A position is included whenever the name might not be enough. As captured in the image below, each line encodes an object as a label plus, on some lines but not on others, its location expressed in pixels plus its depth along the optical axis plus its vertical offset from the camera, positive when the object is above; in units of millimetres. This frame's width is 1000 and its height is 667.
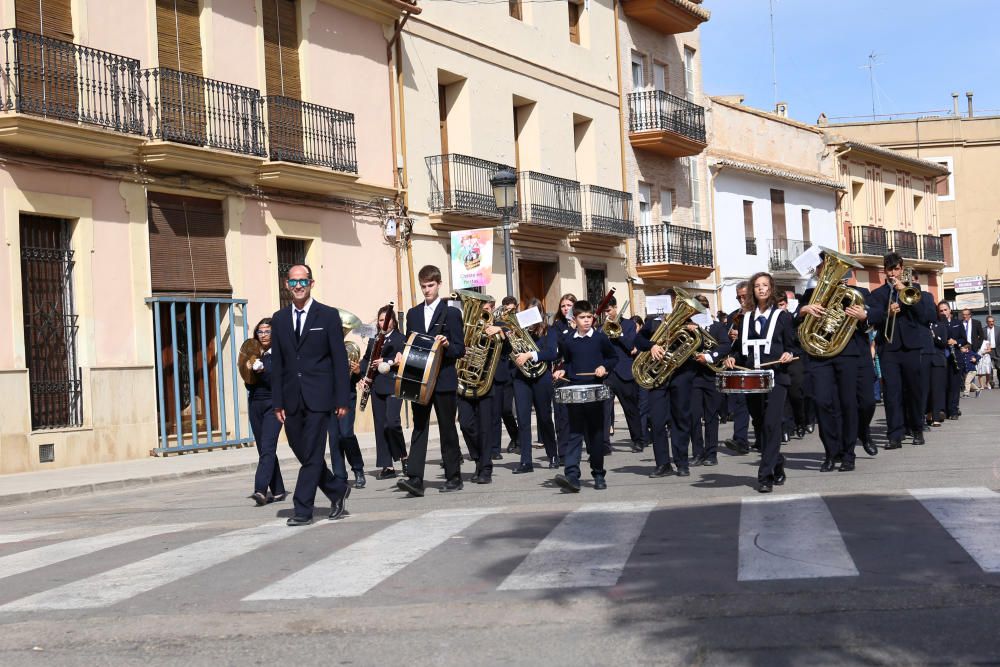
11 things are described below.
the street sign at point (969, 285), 43125 +1497
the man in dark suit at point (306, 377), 9492 -96
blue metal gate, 19469 -36
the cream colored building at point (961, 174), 57562 +6912
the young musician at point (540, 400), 13812 -516
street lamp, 20891 +2620
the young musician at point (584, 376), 10695 -221
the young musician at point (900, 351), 14227 -190
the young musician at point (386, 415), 12688 -549
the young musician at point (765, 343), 10461 -15
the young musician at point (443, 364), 11055 -59
